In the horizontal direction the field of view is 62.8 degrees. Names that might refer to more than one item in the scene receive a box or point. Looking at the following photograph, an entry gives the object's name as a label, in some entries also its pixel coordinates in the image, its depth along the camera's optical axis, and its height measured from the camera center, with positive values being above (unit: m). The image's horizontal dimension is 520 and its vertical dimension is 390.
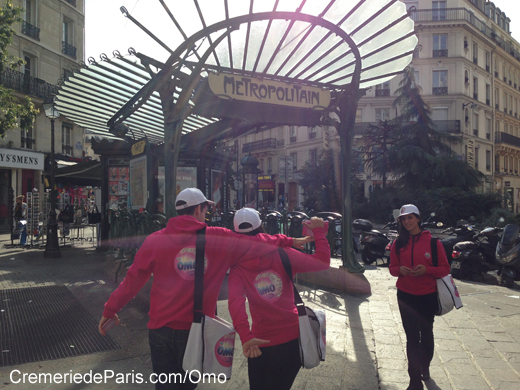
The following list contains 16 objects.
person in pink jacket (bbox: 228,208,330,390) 2.46 -0.71
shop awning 13.13 +0.65
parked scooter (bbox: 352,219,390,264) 10.59 -1.31
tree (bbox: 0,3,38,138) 13.36 +3.08
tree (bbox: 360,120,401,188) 26.66 +3.45
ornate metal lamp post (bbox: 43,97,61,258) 11.19 -0.93
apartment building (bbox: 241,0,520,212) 38.19 +9.65
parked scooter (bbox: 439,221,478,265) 9.32 -0.96
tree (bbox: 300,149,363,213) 24.16 +0.66
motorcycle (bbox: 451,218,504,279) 8.66 -1.26
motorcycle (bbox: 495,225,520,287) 7.84 -1.13
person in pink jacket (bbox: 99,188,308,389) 2.51 -0.48
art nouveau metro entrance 5.29 +1.90
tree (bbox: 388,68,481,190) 24.09 +2.33
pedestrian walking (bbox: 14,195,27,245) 13.88 -0.92
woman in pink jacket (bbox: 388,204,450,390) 3.54 -0.79
